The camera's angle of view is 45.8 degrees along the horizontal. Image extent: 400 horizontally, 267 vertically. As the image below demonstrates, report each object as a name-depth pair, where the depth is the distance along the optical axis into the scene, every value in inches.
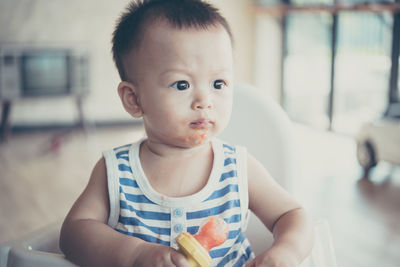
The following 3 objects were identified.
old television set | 147.3
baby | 24.8
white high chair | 30.0
